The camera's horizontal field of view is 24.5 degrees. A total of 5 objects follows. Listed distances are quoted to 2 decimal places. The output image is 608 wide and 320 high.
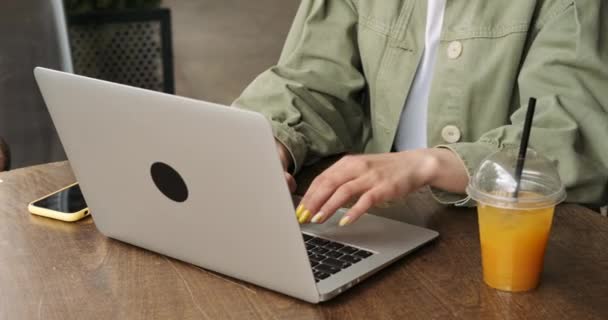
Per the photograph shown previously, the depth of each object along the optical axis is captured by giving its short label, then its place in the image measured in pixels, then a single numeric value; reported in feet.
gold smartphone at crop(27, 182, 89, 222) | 5.68
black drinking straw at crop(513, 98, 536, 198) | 4.85
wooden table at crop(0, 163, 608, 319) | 4.84
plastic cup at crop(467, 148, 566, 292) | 4.86
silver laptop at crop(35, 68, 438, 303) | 4.67
